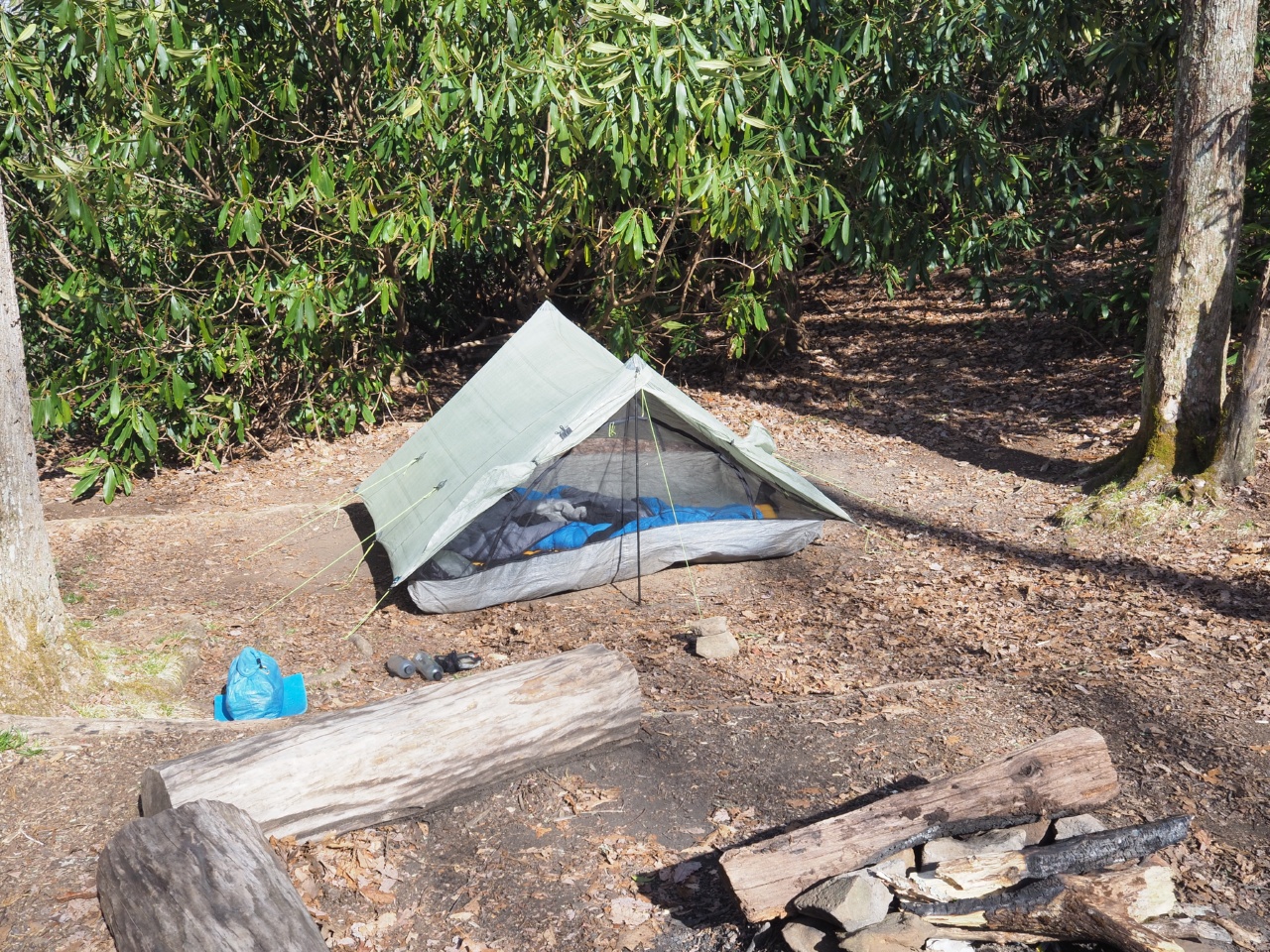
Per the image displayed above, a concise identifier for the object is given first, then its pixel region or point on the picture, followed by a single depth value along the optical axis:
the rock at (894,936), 2.81
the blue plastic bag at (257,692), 5.17
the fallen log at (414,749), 3.50
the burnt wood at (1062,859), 3.02
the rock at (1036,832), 3.37
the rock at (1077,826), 3.36
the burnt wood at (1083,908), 2.80
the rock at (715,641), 5.64
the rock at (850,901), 2.89
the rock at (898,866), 3.06
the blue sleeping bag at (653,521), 6.62
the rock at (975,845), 3.17
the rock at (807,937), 2.95
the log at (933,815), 3.05
